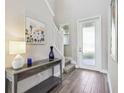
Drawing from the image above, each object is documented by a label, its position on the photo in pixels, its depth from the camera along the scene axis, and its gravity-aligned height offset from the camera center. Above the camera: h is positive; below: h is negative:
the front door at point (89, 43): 3.31 +0.13
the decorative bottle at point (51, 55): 2.38 -0.30
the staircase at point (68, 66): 3.20 -0.97
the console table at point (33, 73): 1.25 -0.55
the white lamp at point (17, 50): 1.34 -0.08
